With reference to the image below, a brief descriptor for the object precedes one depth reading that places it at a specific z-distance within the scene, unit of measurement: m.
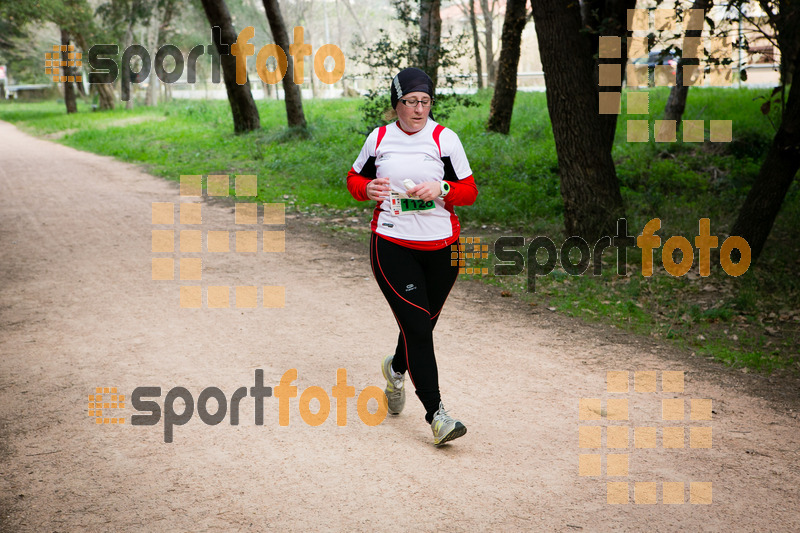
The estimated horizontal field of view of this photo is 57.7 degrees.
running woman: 4.43
